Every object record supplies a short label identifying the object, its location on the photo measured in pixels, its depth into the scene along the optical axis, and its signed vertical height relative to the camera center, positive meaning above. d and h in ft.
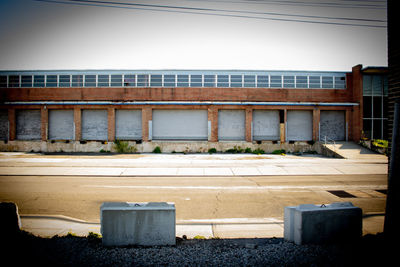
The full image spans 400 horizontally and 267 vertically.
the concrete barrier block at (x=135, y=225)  14.21 -5.81
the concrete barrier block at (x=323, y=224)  14.14 -5.76
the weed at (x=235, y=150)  76.43 -5.16
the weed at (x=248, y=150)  76.69 -5.17
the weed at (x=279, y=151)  75.13 -5.60
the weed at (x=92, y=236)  15.16 -7.06
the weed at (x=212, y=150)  75.82 -5.31
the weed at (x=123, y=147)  75.82 -4.16
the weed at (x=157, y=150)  76.38 -5.19
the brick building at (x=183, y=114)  80.38 +7.99
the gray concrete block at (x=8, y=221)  14.49 -5.76
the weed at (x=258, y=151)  75.15 -5.48
